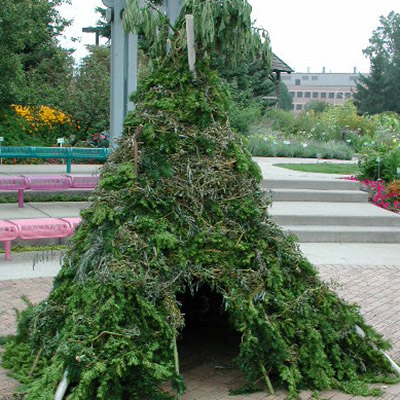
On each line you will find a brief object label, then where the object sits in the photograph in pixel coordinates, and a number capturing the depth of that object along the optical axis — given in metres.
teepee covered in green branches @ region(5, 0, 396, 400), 4.00
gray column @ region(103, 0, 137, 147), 11.02
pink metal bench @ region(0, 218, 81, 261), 8.16
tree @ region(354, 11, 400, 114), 62.47
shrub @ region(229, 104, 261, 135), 22.30
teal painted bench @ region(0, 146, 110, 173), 13.56
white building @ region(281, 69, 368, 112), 141.00
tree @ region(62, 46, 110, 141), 18.39
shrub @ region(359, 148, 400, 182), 13.45
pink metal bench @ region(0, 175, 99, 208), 10.78
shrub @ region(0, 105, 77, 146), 18.25
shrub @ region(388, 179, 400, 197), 12.59
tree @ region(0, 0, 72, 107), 11.55
